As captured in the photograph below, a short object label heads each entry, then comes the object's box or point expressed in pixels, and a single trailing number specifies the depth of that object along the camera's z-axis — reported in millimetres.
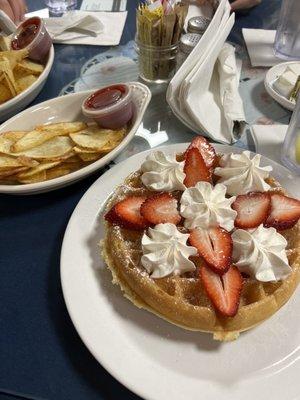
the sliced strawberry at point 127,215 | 310
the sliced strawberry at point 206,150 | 357
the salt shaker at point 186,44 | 442
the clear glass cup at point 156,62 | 474
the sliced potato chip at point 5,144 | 376
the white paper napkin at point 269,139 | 423
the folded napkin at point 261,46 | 536
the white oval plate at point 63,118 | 357
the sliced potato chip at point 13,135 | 397
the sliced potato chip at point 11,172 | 358
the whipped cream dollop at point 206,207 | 303
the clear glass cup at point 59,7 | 630
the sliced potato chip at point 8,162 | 357
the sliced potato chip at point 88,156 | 380
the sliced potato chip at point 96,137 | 382
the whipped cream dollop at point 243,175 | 331
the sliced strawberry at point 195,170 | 339
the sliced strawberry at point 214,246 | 275
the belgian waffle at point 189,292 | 266
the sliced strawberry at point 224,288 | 262
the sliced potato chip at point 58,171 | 375
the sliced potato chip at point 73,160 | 384
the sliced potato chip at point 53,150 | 376
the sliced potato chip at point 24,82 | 466
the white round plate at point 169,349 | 250
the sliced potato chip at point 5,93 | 448
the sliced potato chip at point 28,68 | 477
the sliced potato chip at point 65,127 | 408
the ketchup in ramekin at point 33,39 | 488
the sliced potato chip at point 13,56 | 453
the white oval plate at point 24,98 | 441
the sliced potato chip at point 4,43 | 493
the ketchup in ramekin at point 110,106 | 398
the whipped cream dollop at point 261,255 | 279
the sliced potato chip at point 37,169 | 361
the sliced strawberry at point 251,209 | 305
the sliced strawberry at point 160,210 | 308
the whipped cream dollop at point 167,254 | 283
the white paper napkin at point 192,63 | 399
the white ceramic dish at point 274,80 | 466
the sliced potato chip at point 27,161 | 362
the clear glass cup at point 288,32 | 521
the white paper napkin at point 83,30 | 576
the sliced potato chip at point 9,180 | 366
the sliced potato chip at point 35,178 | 362
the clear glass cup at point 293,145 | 400
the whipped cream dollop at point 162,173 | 333
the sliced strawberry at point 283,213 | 306
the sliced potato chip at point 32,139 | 380
